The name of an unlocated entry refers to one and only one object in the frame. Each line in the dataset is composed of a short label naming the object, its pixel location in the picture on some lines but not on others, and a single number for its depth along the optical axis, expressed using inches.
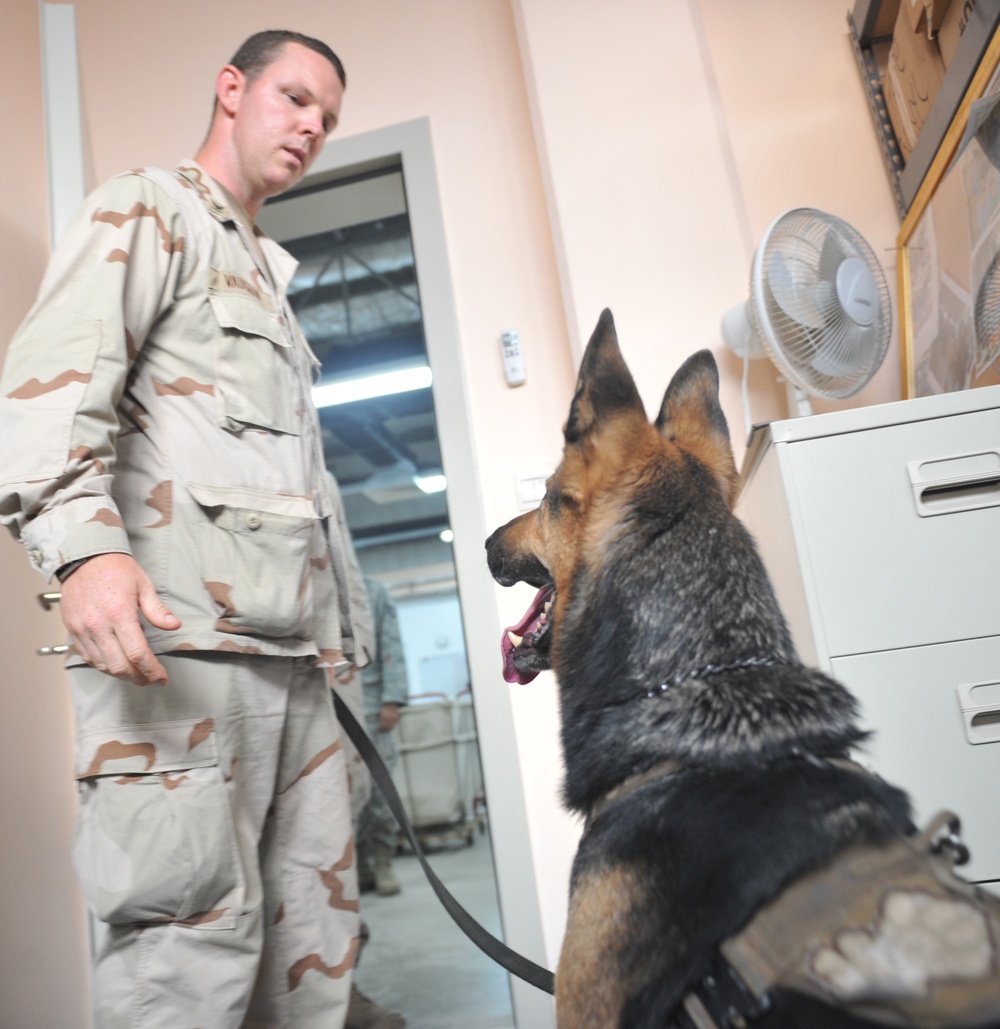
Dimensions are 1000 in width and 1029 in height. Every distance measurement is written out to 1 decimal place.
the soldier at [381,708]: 162.2
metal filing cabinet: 50.7
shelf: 61.2
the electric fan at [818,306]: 68.2
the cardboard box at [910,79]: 75.5
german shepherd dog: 23.8
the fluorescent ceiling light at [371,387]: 248.8
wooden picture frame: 63.1
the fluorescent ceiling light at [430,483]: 386.5
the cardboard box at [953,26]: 66.7
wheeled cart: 232.2
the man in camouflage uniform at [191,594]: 39.8
